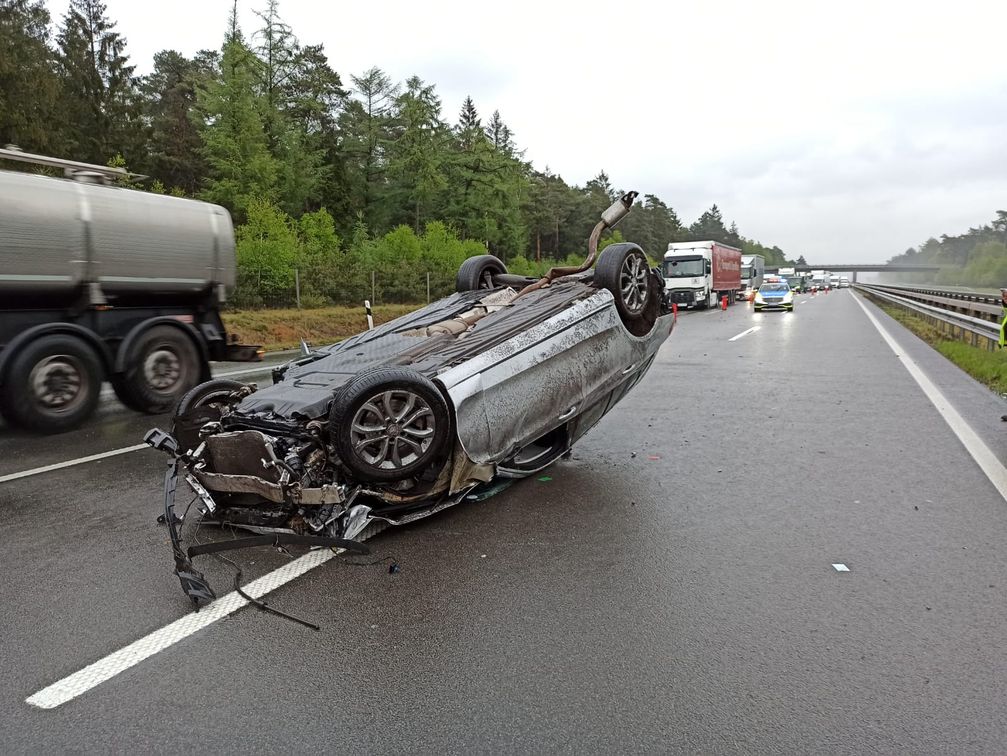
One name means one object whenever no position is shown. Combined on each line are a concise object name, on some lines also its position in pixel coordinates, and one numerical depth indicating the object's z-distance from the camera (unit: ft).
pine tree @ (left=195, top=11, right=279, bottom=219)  121.19
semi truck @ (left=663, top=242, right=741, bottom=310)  108.58
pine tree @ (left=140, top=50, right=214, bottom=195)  155.94
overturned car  13.48
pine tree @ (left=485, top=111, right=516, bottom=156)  278.85
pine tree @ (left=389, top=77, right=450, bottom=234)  166.91
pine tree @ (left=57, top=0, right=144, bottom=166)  146.10
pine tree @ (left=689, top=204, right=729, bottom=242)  556.51
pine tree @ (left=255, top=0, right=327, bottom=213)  142.10
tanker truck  23.18
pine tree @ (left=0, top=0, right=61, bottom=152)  104.76
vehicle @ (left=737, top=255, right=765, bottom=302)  172.04
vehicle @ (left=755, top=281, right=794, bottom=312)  106.52
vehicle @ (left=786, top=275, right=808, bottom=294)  228.18
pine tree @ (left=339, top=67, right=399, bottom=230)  176.86
